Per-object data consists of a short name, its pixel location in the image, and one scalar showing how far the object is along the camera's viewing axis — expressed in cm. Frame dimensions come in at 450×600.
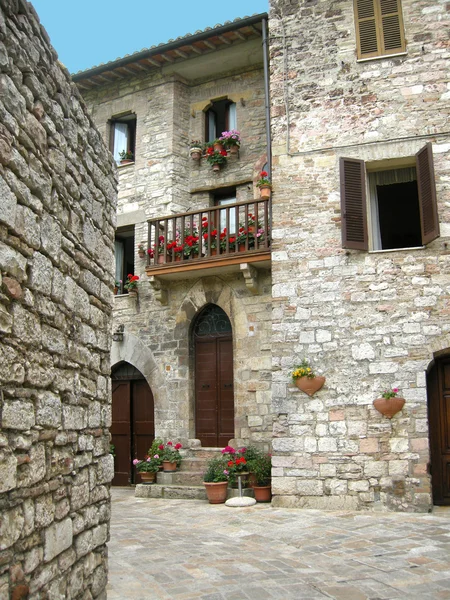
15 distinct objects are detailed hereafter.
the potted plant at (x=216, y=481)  929
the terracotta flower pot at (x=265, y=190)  977
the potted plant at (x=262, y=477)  927
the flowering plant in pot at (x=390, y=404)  840
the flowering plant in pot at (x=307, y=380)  882
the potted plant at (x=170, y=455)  1053
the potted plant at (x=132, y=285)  1195
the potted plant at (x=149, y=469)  1052
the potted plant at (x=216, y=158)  1209
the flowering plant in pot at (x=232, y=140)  1202
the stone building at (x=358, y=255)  852
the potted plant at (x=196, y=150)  1241
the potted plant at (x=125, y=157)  1300
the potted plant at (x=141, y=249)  1201
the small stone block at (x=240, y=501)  899
